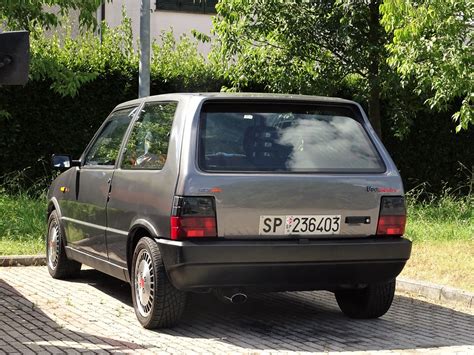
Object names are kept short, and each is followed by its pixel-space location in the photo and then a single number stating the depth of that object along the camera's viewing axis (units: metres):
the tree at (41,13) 13.55
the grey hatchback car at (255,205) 6.45
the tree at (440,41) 11.19
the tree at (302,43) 15.77
